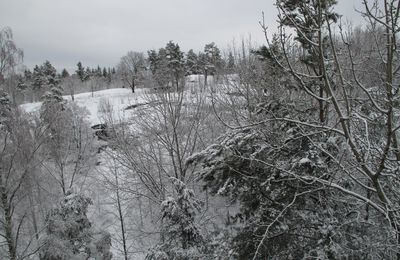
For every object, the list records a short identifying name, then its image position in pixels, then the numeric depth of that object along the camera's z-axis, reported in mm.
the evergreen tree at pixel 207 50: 46181
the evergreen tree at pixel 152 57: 53400
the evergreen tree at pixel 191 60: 51531
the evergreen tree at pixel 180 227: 6883
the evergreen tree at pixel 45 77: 47812
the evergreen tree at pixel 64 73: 80700
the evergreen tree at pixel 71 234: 11070
